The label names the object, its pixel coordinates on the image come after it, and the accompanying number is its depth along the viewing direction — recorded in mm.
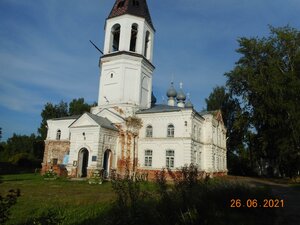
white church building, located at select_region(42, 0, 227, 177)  26141
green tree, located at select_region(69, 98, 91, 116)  52438
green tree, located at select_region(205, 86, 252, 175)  43719
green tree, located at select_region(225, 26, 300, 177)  26141
